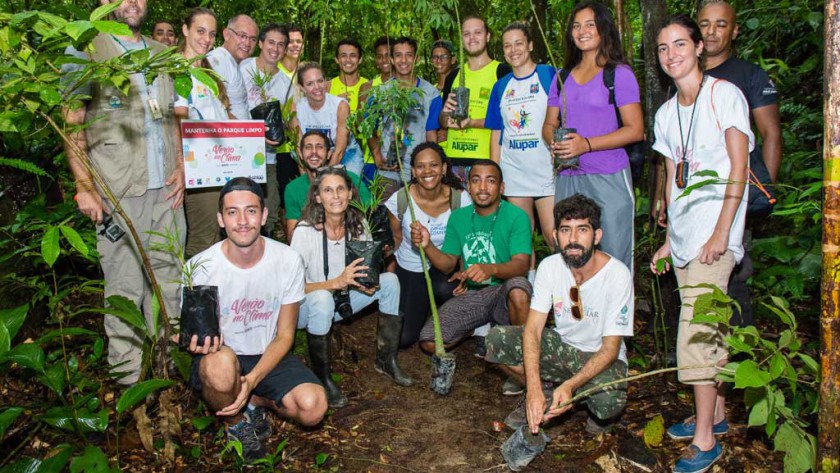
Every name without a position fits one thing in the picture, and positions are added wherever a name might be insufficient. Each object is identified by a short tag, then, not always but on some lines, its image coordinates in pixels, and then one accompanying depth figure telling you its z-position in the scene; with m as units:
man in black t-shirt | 3.75
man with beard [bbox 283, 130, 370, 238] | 5.33
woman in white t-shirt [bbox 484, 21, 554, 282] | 4.96
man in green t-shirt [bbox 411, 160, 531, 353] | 4.72
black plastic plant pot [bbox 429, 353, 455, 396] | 4.39
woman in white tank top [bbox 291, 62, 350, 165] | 5.79
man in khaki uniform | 4.02
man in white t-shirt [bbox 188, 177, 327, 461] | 3.63
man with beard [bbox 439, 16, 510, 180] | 5.45
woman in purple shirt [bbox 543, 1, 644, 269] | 4.23
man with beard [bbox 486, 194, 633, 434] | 3.65
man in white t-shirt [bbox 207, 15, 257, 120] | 5.24
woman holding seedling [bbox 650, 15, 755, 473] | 3.29
